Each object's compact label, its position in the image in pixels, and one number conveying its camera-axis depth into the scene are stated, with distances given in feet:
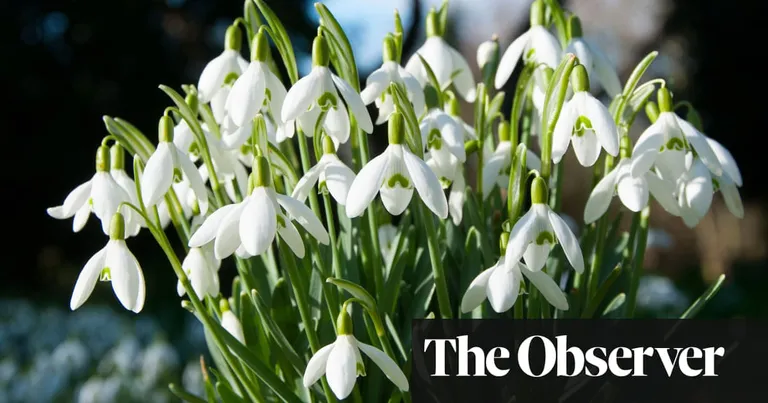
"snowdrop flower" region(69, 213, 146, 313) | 1.10
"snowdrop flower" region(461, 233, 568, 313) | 1.05
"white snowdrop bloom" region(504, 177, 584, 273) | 1.04
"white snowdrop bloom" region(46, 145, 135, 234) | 1.17
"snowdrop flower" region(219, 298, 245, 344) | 1.27
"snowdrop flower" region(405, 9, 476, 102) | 1.38
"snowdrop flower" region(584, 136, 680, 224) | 1.12
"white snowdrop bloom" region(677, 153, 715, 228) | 1.19
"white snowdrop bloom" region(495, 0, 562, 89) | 1.30
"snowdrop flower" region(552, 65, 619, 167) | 1.07
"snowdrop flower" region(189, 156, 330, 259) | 1.01
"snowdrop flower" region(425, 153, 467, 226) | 1.23
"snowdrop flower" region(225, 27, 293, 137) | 1.10
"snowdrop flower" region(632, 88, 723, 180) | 1.13
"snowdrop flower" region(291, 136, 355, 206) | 1.09
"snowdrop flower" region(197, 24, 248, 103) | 1.28
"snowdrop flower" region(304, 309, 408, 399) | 1.01
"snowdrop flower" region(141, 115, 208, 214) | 1.10
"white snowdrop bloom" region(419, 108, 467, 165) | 1.18
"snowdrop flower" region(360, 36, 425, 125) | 1.19
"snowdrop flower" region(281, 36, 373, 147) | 1.08
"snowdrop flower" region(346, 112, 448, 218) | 1.02
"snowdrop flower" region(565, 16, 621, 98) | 1.28
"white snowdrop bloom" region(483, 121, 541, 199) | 1.29
